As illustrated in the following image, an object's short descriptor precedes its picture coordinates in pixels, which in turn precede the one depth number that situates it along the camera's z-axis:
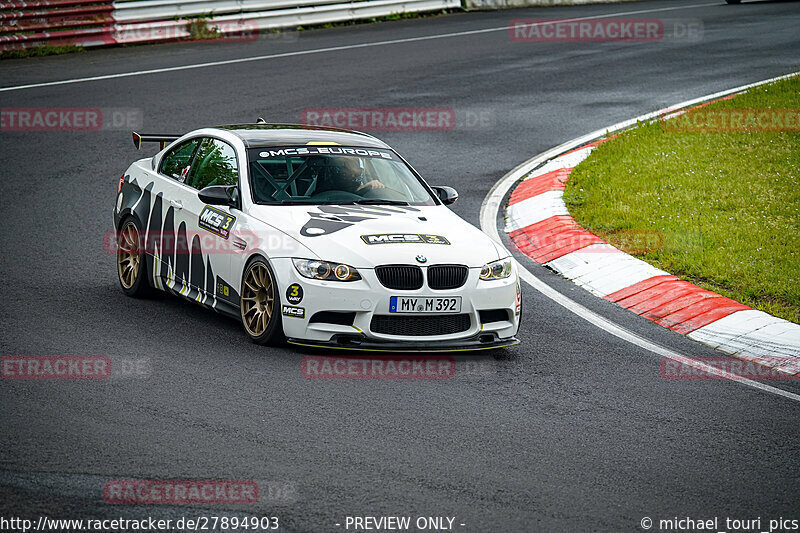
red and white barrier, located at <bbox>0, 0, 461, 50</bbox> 41.06
